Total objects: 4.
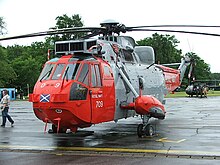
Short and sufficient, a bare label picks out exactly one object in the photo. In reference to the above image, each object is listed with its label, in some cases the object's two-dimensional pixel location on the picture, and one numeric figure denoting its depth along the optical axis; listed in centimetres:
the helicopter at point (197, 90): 5425
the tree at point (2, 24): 8436
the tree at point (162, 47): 10931
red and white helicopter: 1209
